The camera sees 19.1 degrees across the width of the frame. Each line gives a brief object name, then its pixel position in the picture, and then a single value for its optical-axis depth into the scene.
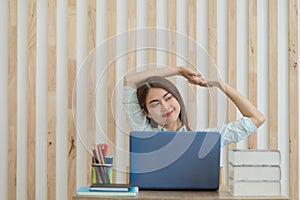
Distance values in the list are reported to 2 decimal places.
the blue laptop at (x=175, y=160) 3.59
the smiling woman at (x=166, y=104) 4.12
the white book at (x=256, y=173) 3.49
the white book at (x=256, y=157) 3.50
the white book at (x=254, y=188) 3.48
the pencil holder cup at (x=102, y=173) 3.65
